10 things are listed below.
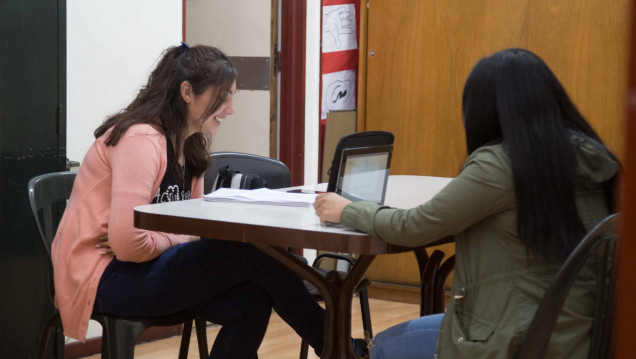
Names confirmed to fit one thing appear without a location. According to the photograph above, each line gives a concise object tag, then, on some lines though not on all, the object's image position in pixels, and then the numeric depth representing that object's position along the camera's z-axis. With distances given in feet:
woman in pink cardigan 12.39
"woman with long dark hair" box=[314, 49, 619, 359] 10.69
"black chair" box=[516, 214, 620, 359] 10.28
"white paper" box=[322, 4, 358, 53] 21.51
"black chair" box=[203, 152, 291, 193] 15.06
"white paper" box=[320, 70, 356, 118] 21.62
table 11.14
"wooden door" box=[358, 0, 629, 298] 18.52
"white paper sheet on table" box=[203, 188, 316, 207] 12.49
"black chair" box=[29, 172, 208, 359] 12.33
